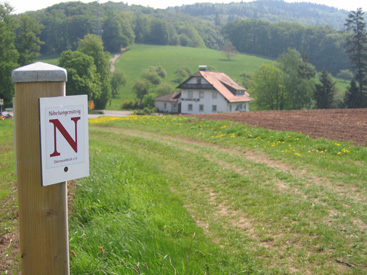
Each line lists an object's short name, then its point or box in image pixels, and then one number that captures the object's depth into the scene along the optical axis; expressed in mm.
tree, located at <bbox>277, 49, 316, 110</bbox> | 56562
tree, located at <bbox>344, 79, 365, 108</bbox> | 49312
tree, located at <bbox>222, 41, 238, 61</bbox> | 116562
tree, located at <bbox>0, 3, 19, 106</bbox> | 41469
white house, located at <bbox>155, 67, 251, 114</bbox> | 59500
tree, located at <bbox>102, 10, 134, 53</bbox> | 120812
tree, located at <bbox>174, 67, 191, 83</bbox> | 91475
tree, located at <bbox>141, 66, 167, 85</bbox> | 84938
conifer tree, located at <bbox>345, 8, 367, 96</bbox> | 52750
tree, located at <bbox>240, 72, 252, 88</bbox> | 83350
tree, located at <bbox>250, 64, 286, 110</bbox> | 58062
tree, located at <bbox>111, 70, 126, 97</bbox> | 84000
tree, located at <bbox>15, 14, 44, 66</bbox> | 49969
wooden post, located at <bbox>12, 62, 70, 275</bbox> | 2111
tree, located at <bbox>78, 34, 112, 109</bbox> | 65438
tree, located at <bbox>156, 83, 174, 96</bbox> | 73688
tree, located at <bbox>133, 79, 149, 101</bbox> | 76750
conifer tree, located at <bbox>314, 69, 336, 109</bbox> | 53406
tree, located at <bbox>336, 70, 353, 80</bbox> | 93625
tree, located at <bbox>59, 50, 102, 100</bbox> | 54500
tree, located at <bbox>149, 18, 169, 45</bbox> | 147750
